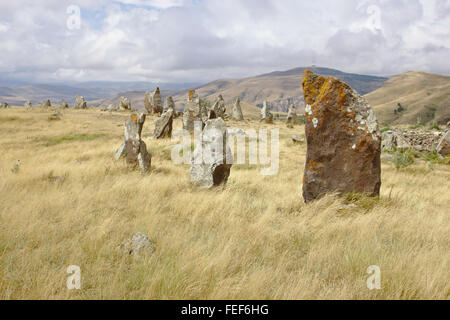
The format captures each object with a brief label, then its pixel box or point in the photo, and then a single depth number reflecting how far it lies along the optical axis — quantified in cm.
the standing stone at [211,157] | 770
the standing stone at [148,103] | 3552
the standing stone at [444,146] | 1600
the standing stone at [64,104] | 4503
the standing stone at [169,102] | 3409
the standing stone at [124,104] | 4156
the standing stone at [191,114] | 2342
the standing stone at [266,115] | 3737
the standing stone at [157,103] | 3509
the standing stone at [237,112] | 3622
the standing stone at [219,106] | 3102
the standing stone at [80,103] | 4362
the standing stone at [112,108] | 4103
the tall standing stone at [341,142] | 603
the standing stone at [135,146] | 1001
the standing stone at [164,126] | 1923
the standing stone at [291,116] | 3744
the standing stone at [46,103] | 4356
